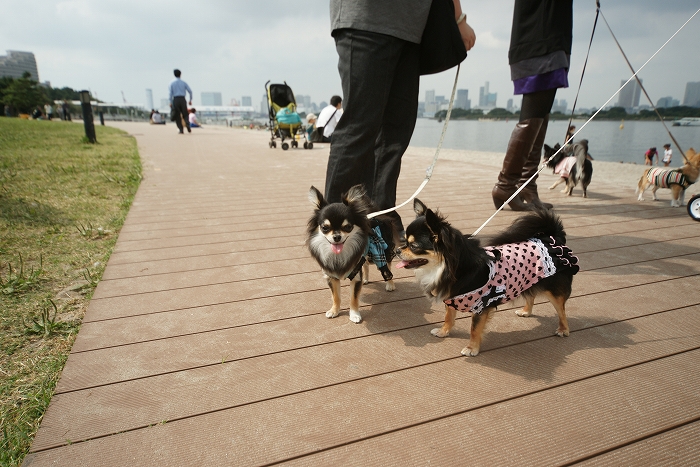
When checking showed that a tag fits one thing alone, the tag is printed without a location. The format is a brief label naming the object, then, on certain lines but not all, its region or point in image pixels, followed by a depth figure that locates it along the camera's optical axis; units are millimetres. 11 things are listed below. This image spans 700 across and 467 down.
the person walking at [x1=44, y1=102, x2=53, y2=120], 38938
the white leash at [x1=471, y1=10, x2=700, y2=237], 2874
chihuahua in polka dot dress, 1848
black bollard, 10383
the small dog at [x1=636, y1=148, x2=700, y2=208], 4547
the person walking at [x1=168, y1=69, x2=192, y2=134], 14422
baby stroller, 11164
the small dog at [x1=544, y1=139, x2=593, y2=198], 5293
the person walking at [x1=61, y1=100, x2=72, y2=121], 36562
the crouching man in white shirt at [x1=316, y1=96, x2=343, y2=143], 11984
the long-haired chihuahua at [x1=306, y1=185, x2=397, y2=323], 2107
